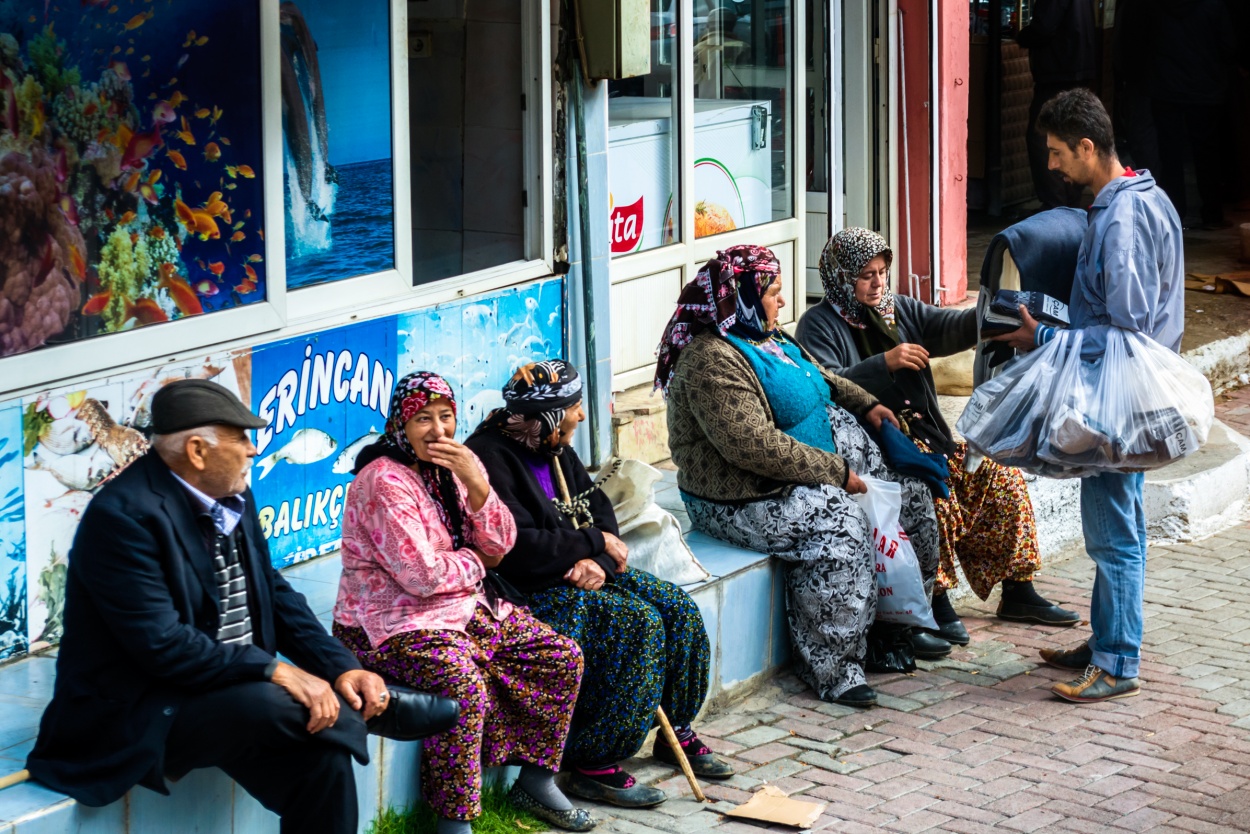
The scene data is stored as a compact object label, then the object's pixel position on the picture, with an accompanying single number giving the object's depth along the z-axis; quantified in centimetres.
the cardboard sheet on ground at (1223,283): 1052
